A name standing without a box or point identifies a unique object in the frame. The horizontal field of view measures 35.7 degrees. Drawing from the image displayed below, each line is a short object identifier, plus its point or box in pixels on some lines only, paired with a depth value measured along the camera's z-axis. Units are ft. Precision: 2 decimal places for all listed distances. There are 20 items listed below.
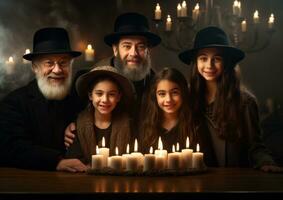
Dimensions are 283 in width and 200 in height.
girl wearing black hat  11.93
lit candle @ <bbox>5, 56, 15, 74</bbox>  12.27
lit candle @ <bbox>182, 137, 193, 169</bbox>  9.95
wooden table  7.50
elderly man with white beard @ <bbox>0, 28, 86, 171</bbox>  11.89
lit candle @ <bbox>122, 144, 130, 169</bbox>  9.86
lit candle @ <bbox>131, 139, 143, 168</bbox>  9.80
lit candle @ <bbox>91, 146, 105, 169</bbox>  9.87
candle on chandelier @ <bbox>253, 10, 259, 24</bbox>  12.37
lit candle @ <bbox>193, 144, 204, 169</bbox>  9.99
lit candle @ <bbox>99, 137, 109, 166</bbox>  9.98
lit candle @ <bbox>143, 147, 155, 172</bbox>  9.59
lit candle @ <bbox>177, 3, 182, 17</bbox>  12.35
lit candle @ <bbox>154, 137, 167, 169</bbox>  9.69
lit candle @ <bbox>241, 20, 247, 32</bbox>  12.30
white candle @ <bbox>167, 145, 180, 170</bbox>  9.74
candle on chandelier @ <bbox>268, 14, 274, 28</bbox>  12.41
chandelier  12.36
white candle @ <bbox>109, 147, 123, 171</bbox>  9.76
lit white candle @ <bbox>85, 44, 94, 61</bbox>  12.34
